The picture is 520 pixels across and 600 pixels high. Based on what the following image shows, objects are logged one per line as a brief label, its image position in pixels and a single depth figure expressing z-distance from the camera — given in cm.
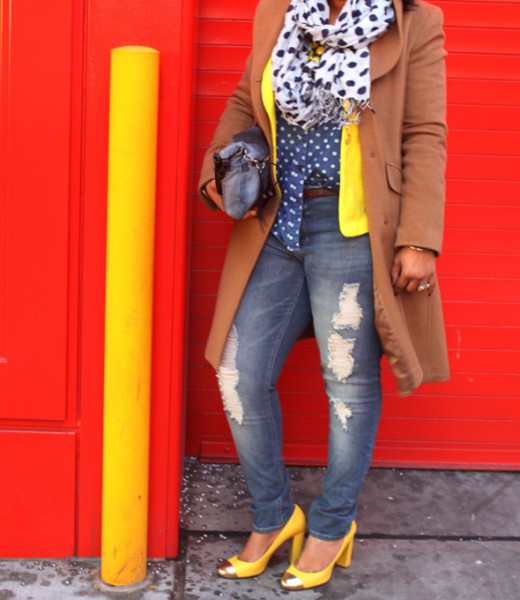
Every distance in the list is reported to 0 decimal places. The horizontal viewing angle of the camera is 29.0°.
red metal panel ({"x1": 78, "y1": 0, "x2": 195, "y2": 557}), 285
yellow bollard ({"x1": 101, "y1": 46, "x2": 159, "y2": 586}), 275
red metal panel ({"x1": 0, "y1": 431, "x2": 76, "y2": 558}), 307
